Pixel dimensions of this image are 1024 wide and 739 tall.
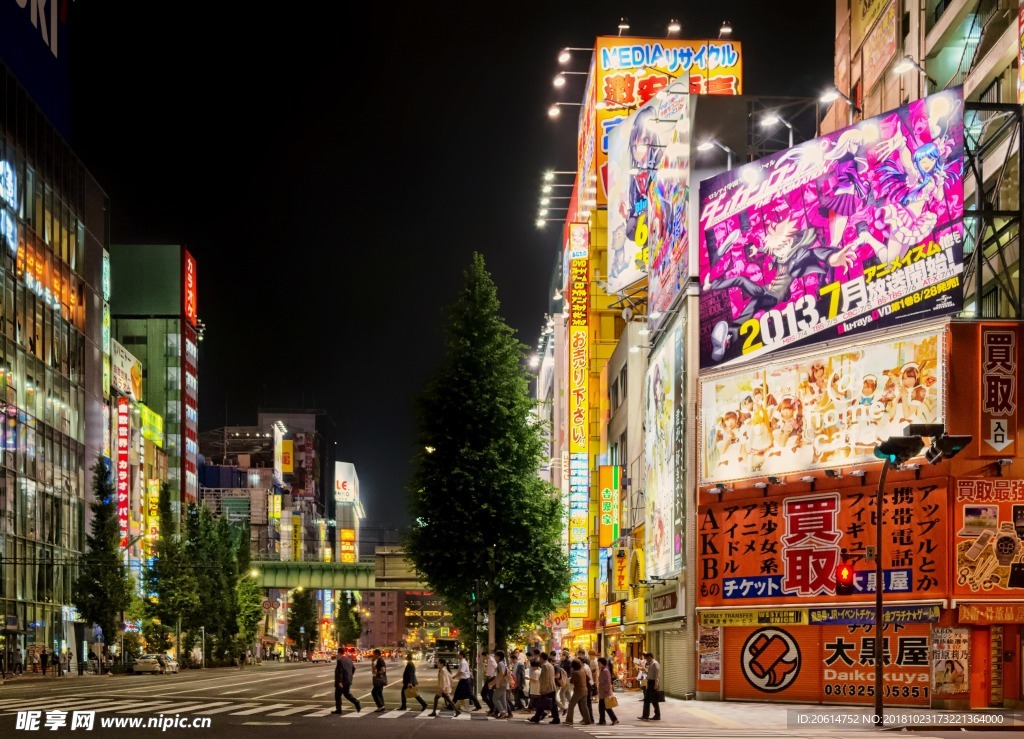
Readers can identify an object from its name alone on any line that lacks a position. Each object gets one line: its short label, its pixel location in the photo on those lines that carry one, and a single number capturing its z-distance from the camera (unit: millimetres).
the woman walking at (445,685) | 35750
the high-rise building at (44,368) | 79125
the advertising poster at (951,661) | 33562
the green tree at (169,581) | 93438
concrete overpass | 101250
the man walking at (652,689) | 33031
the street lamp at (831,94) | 44897
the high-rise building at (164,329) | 144875
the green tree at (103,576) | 82125
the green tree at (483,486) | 45000
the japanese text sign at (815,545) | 34750
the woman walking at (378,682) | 37219
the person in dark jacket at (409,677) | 36469
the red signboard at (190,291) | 151938
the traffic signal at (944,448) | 24898
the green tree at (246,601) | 108356
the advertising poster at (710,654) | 40781
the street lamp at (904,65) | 42153
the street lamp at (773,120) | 45531
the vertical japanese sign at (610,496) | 60375
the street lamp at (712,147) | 45438
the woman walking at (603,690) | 32531
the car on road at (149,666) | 81000
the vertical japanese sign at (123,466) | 102000
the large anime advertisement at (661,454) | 45906
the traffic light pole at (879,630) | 28131
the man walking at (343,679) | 34312
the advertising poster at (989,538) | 33906
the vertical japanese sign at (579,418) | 71250
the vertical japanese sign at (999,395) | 33625
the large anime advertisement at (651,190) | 47094
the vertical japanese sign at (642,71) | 78438
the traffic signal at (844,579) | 28375
